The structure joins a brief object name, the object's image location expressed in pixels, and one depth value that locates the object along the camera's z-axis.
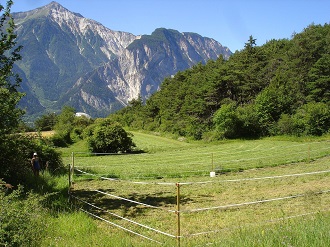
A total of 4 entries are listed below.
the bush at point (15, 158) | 13.49
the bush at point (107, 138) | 42.38
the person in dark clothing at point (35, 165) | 16.37
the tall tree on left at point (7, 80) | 12.24
